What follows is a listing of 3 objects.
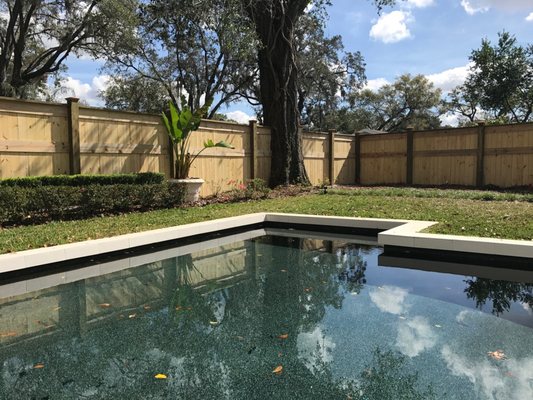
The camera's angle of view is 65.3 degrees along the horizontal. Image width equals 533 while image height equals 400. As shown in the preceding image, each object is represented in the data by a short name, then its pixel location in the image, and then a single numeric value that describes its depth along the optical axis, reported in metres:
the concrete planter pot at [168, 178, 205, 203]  9.54
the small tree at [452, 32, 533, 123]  23.20
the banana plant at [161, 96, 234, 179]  9.31
